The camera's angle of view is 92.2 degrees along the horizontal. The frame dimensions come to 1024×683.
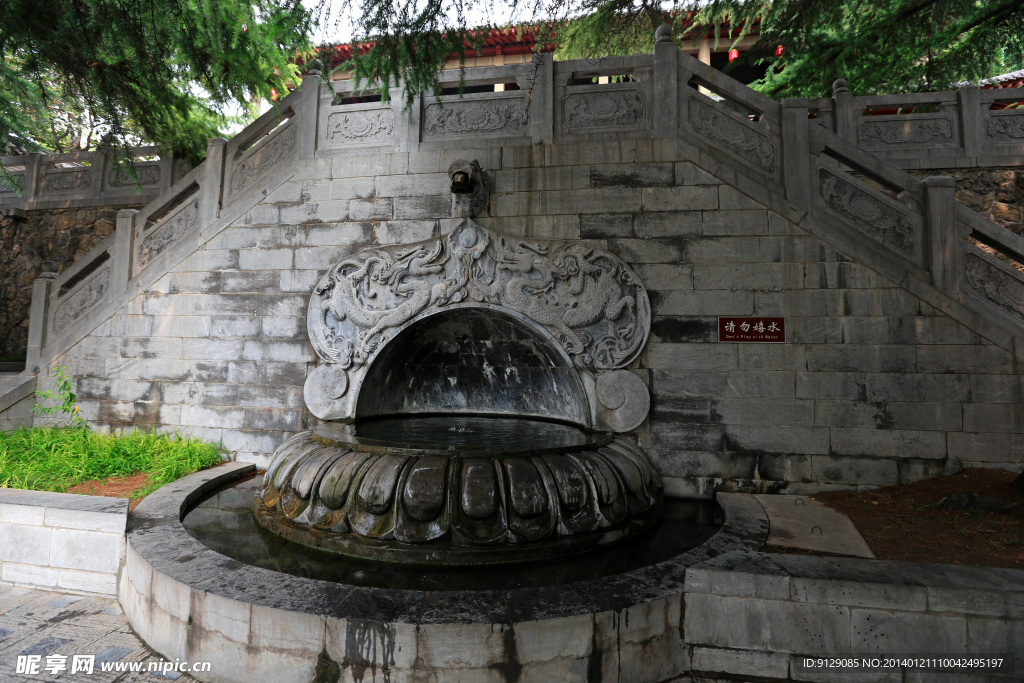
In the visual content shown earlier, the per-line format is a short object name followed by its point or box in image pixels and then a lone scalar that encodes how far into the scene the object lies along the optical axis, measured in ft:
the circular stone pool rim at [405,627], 8.55
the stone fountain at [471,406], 11.64
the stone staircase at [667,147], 15.92
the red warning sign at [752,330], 16.51
